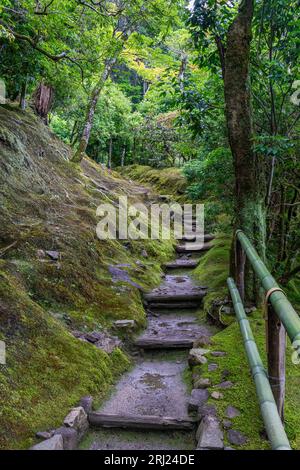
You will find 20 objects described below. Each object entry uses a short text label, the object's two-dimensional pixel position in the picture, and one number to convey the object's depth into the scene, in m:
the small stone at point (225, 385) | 3.50
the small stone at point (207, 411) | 3.15
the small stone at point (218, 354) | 4.14
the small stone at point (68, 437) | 2.92
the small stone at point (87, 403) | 3.39
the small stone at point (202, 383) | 3.64
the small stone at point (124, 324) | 5.08
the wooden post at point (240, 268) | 4.78
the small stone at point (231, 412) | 3.08
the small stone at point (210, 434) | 2.77
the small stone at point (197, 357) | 4.13
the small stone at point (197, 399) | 3.40
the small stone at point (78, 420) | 3.05
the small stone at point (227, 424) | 2.97
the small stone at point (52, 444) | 2.68
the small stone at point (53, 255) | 5.50
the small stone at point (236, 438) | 2.79
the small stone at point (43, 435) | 2.82
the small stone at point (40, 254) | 5.39
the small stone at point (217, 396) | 3.37
